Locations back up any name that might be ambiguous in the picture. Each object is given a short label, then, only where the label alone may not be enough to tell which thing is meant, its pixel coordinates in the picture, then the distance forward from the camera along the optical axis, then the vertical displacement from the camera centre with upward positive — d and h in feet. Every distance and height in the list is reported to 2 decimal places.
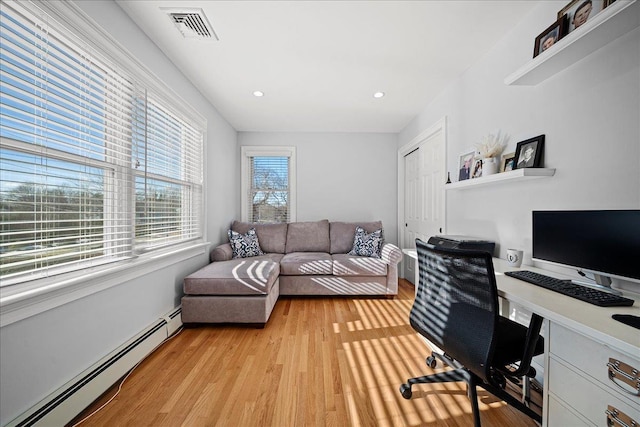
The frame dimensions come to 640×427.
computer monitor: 3.64 -0.42
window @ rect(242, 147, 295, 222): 15.02 +1.41
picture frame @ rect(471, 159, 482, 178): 7.41 +1.28
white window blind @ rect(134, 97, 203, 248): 6.97 +1.02
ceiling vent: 5.88 +4.51
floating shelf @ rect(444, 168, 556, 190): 5.28 +0.83
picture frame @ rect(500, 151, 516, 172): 6.21 +1.26
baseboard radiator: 4.14 -3.26
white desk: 2.64 -1.68
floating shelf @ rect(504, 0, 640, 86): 3.61 +2.78
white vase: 6.64 +1.21
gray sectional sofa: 8.37 -2.26
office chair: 3.82 -1.80
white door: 10.37 +0.96
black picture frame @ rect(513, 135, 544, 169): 5.57 +1.34
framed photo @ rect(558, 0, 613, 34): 4.17 +3.42
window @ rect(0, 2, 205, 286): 3.89 +1.13
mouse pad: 2.85 -1.19
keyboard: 3.47 -1.14
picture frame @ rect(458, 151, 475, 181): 7.98 +1.51
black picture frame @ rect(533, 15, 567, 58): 4.76 +3.40
